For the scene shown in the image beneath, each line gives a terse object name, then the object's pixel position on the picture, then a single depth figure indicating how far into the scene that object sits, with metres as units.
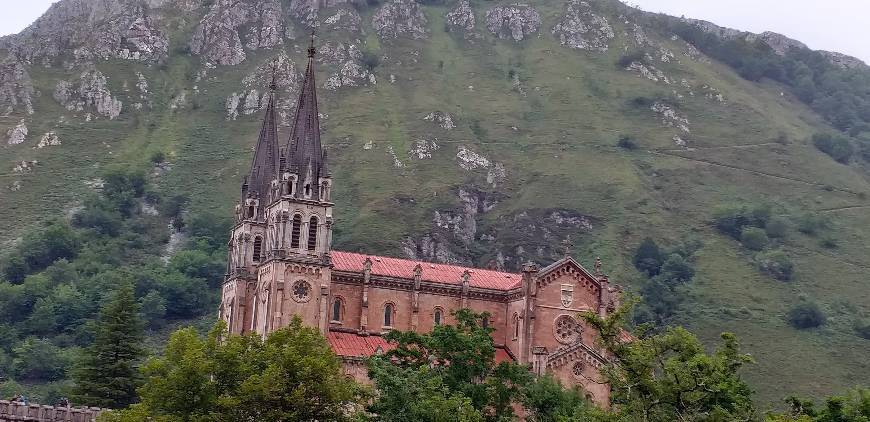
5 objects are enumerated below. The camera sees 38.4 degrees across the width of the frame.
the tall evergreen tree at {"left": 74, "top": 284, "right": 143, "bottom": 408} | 84.75
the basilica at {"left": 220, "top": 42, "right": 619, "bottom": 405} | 85.06
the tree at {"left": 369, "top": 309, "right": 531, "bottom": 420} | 61.59
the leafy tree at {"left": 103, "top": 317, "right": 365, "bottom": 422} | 56.31
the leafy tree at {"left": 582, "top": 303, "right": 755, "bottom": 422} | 50.47
